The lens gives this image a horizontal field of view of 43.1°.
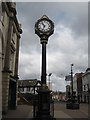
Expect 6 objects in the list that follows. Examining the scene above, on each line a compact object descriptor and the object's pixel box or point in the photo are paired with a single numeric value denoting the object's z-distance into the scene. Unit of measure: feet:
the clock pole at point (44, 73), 23.26
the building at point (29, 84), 97.14
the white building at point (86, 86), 115.26
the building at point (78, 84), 139.02
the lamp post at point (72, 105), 49.86
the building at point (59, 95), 239.24
